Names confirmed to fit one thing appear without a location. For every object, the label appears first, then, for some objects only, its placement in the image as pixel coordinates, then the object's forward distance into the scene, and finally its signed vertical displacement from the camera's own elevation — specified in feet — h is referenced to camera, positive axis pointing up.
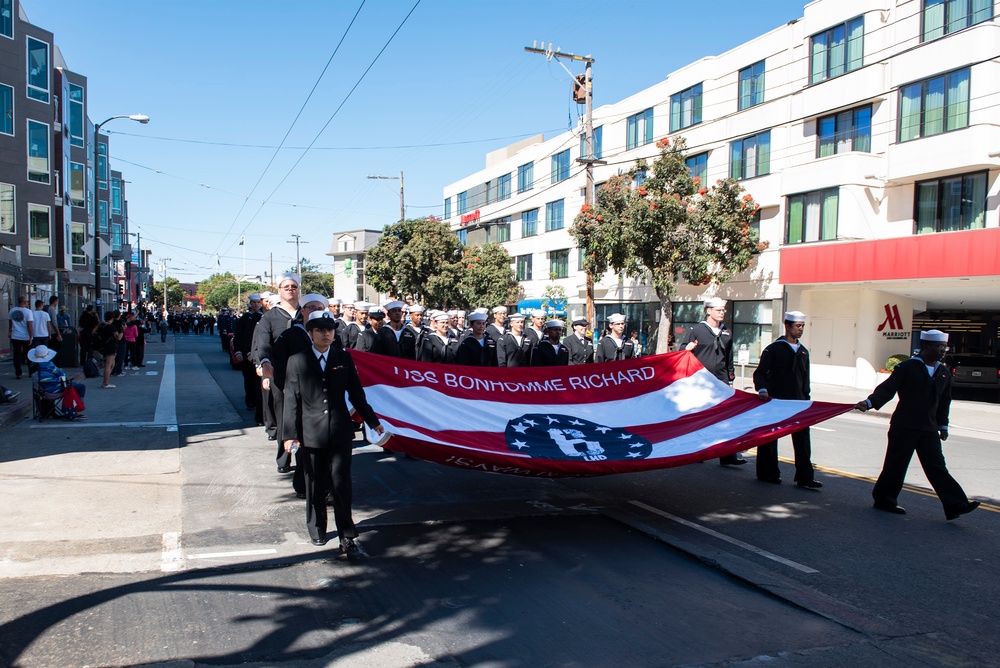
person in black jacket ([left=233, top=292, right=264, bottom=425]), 34.60 -2.41
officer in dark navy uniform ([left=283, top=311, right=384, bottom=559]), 18.80 -3.17
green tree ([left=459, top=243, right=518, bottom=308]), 144.46 +4.92
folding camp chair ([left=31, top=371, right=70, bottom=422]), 36.78 -5.38
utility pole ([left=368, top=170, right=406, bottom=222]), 152.13 +19.37
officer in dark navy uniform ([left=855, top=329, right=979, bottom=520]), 23.40 -3.63
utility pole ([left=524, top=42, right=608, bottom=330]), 86.69 +23.23
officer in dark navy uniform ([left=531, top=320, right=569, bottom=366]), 33.19 -2.14
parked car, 70.18 -6.23
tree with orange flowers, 88.38 +9.44
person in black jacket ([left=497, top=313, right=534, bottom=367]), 34.78 -2.16
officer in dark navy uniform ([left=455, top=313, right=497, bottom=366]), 32.91 -2.05
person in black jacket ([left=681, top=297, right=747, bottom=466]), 30.35 -1.63
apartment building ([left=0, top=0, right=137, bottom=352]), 89.30 +18.12
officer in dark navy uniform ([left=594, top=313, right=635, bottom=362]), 36.42 -2.11
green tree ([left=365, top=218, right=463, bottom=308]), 143.23 +8.02
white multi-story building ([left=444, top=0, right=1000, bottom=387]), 70.13 +15.33
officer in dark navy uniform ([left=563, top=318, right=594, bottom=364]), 38.24 -2.27
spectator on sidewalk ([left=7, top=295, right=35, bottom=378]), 53.01 -2.07
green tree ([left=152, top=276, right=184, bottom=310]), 432.33 +3.54
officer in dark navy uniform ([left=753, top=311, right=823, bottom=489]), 27.71 -2.62
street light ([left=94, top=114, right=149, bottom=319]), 87.40 +7.27
